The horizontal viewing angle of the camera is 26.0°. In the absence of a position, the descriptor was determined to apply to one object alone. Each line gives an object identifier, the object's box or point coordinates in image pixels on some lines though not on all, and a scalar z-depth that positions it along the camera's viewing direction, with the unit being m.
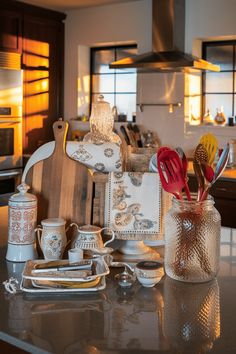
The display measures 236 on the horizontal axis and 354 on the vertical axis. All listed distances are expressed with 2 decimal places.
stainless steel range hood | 4.08
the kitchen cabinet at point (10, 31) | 4.55
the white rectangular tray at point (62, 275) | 1.23
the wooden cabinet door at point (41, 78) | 4.87
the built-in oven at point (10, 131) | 4.48
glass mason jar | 1.28
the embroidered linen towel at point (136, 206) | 1.48
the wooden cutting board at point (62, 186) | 1.54
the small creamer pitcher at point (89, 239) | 1.42
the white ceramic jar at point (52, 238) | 1.41
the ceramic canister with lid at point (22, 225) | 1.43
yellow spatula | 1.32
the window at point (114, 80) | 5.09
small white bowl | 1.27
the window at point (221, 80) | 4.50
